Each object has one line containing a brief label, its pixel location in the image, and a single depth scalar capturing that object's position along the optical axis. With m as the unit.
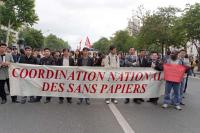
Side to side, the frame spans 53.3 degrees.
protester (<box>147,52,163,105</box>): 6.13
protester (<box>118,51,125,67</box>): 6.97
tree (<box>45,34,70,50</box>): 77.04
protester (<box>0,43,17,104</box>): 5.87
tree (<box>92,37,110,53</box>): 73.26
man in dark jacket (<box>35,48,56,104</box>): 6.31
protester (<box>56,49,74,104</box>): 6.21
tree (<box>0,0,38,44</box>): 29.77
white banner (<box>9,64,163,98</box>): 5.95
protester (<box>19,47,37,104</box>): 6.14
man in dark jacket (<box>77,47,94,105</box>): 6.24
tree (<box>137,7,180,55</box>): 30.34
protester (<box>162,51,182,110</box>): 5.73
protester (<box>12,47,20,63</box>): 8.61
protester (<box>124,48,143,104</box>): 6.41
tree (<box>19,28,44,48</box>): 48.49
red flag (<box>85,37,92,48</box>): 13.08
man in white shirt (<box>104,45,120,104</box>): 6.19
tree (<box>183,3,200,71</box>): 21.67
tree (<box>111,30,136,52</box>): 52.03
